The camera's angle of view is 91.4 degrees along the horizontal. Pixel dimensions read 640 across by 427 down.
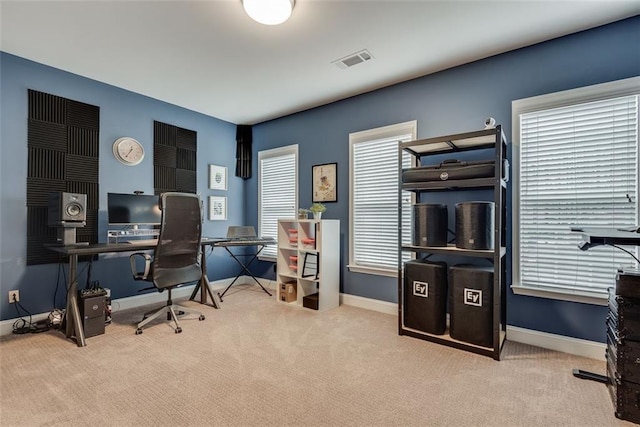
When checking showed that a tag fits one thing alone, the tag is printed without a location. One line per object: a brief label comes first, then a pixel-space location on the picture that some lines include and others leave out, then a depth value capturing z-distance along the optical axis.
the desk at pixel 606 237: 1.66
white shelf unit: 3.77
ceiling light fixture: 2.12
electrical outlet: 3.02
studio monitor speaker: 2.92
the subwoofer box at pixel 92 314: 2.86
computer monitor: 3.50
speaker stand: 2.98
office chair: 2.96
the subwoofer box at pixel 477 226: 2.57
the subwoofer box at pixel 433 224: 2.82
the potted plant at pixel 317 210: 3.90
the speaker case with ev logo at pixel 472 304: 2.52
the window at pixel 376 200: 3.62
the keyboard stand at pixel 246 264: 4.66
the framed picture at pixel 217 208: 4.79
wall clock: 3.75
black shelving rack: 2.47
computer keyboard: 3.22
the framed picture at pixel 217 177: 4.80
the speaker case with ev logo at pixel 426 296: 2.79
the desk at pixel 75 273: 2.70
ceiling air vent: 2.96
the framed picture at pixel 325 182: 4.16
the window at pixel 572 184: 2.41
